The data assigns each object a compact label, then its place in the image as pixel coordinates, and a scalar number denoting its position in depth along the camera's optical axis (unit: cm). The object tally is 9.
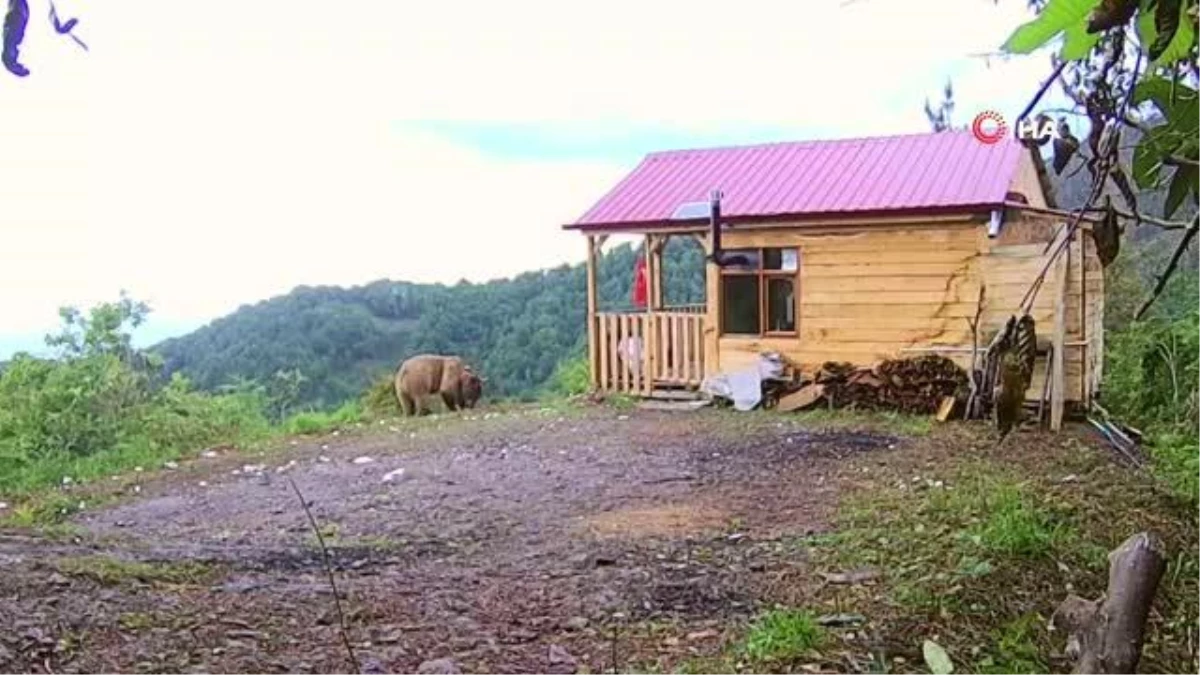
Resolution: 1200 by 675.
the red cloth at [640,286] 1414
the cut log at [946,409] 1076
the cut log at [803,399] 1199
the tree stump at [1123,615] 179
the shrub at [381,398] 1524
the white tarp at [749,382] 1239
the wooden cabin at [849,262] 1105
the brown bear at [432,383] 1433
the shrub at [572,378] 1531
